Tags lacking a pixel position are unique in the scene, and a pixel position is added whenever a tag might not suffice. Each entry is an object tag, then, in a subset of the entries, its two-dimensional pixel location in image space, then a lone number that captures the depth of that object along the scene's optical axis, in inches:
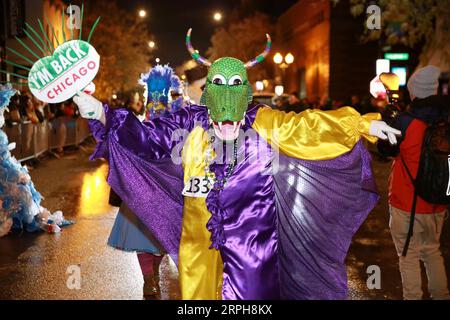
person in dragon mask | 146.3
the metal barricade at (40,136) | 543.5
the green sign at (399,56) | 1233.8
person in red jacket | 183.3
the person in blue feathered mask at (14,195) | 289.9
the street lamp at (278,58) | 1028.5
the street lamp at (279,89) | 1059.9
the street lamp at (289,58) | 1010.0
